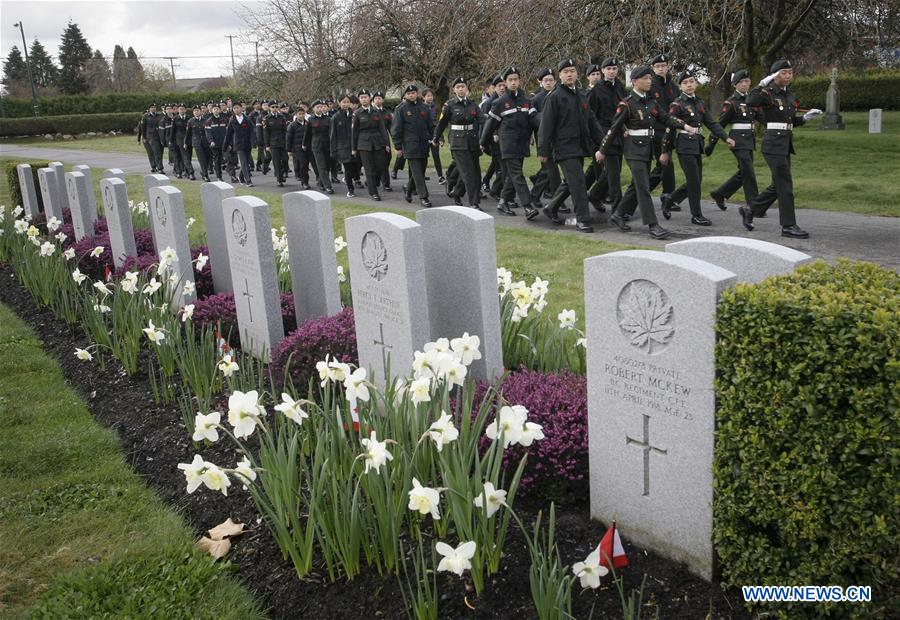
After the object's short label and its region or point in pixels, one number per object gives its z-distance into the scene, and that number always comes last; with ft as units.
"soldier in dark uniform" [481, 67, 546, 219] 38.78
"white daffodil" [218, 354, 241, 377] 14.67
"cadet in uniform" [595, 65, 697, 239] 31.50
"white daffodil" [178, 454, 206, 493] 9.98
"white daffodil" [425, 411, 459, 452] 9.52
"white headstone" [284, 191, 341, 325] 20.57
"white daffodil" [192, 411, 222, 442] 10.70
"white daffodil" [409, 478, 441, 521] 8.95
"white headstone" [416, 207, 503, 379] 15.53
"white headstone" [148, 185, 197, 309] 24.95
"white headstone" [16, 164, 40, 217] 43.73
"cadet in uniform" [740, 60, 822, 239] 30.35
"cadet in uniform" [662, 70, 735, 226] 33.73
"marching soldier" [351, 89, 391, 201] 48.88
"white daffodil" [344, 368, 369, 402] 10.84
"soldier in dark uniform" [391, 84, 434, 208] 45.98
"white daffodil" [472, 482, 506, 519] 9.52
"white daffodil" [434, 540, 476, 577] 8.67
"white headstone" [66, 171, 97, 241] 33.96
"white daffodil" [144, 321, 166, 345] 16.99
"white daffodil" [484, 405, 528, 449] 9.55
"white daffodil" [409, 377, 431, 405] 10.33
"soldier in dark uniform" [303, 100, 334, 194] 55.62
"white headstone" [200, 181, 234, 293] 25.59
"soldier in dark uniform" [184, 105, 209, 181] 67.82
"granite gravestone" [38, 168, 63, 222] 39.27
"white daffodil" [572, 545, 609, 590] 9.18
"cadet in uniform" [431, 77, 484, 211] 41.81
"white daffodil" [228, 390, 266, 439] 10.11
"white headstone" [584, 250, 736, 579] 10.14
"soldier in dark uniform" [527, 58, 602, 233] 33.78
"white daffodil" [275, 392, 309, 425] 10.05
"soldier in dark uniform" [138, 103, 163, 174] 75.77
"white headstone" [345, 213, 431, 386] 15.24
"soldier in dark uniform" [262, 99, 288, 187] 61.77
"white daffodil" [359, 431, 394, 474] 9.40
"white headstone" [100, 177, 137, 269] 28.76
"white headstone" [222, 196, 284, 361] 20.59
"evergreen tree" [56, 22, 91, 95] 204.13
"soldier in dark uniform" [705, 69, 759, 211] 32.71
